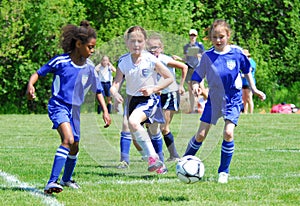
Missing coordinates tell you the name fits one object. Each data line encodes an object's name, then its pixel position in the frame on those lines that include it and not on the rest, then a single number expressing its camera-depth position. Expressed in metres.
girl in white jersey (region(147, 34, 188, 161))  15.01
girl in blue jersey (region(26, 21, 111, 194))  11.35
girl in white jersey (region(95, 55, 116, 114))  16.57
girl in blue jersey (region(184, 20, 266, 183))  12.87
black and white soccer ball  11.35
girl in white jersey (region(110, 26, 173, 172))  13.32
